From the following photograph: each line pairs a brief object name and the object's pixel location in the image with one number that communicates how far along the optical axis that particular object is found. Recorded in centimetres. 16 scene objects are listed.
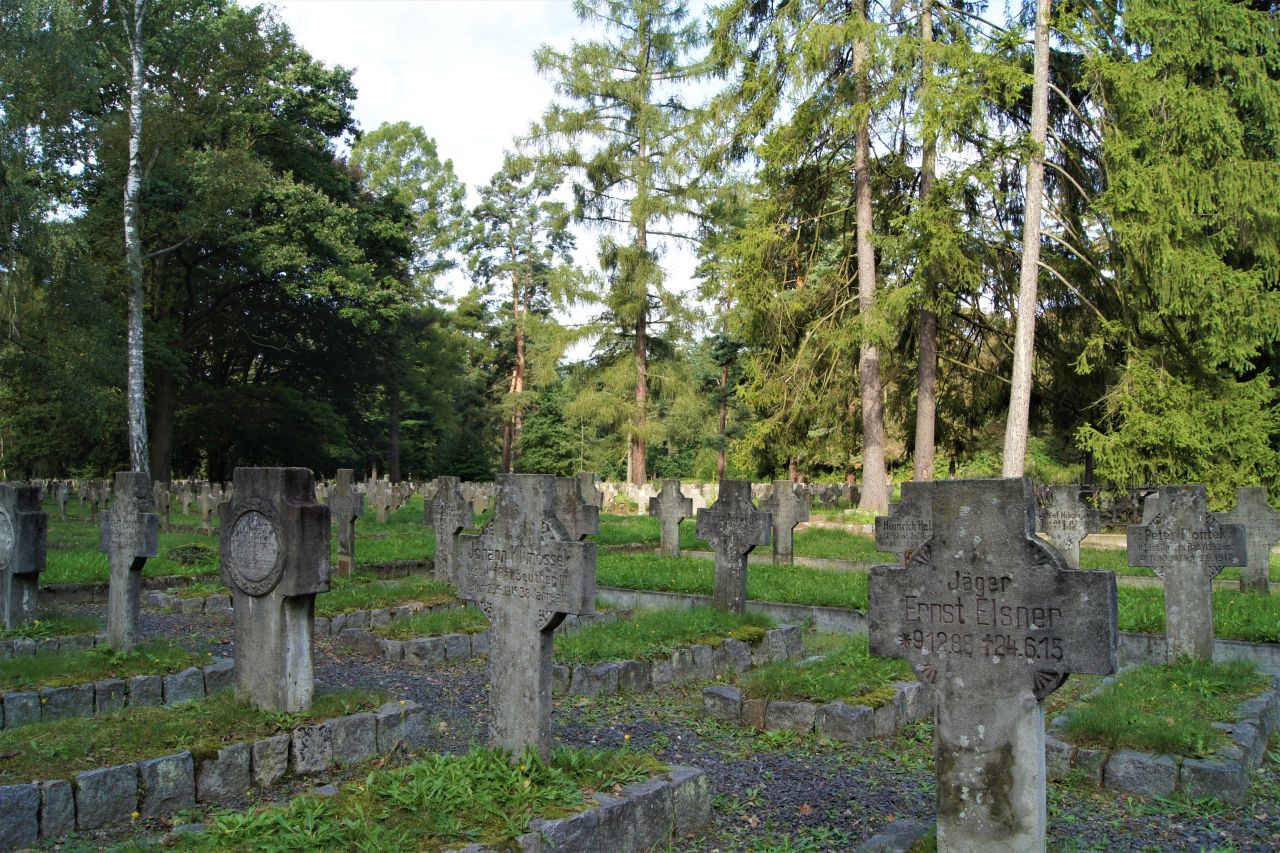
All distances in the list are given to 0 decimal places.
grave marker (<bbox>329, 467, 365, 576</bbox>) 1253
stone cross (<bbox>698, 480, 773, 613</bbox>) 944
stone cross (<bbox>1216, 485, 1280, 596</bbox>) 1046
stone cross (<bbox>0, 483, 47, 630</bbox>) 752
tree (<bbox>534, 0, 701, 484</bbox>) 3078
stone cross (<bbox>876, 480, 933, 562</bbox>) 1059
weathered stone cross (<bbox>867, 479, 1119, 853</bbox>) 343
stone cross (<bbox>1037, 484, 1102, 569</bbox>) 1116
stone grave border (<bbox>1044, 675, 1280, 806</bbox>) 483
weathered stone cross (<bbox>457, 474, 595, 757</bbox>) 457
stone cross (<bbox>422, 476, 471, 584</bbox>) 1167
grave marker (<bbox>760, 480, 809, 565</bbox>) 1407
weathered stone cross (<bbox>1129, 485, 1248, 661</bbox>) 715
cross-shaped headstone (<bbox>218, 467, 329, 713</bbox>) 554
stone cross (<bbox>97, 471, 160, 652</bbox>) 709
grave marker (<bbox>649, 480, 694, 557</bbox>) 1523
